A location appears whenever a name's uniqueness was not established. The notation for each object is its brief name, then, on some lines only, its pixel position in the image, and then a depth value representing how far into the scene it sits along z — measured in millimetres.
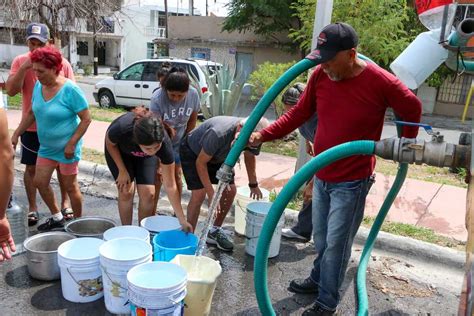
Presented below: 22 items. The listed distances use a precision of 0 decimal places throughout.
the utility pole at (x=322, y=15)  4121
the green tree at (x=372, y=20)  8094
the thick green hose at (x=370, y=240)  2637
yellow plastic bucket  2473
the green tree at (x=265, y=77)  8062
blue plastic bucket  2889
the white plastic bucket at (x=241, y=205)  3752
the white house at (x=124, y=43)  29281
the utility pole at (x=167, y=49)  23439
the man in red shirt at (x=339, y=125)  2279
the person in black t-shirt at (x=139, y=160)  2816
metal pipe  1903
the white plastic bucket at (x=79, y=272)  2607
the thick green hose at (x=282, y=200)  1988
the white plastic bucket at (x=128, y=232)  2951
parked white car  10617
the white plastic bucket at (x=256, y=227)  3328
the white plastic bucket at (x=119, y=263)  2518
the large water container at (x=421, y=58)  2215
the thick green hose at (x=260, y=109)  2420
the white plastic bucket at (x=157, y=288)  2211
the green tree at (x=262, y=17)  17203
